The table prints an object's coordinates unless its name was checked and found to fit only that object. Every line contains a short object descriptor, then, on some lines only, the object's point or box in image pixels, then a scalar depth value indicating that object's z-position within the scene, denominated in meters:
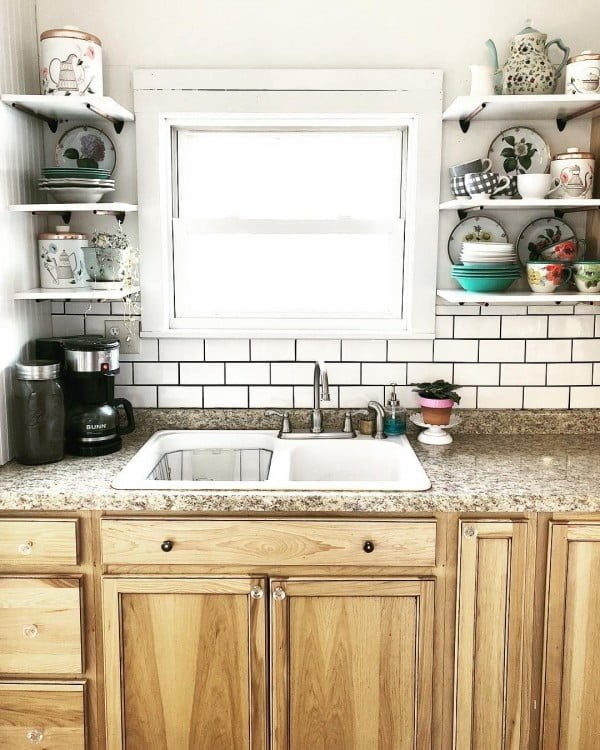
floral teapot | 2.50
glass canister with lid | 2.40
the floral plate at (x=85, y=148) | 2.72
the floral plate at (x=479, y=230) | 2.75
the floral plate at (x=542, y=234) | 2.74
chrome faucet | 2.60
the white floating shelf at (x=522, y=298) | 2.46
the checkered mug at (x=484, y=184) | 2.48
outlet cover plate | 2.82
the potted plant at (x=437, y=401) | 2.65
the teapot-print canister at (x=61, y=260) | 2.61
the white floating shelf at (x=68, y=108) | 2.40
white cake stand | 2.67
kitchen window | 2.66
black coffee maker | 2.54
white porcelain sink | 2.65
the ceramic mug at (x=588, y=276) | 2.50
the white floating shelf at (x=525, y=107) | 2.42
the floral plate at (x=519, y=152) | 2.71
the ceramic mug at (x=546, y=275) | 2.52
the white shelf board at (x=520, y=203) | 2.46
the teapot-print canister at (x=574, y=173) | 2.53
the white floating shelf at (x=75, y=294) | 2.46
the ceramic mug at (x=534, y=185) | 2.46
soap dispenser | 2.75
